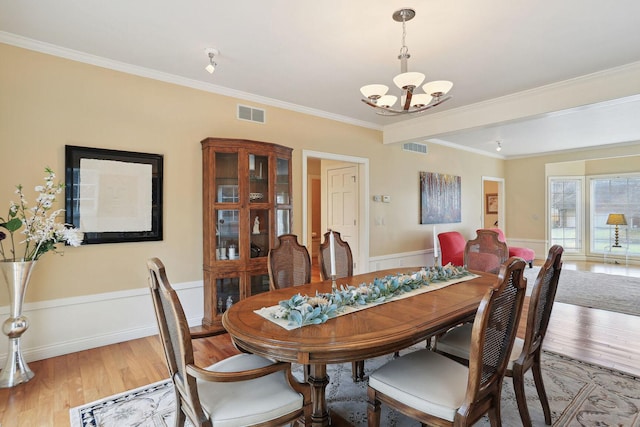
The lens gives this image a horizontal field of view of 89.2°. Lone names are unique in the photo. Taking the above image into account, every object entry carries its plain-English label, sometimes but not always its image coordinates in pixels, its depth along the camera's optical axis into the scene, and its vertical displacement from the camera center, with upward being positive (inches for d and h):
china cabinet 138.8 -1.0
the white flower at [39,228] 98.3 -3.6
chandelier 90.6 +36.9
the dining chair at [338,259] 122.0 -16.8
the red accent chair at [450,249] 235.3 -24.9
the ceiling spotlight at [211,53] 114.8 +58.4
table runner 65.0 -21.1
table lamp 290.5 -4.9
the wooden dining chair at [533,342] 70.9 -32.4
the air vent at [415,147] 237.0 +50.8
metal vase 96.8 -32.4
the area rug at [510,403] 80.6 -50.9
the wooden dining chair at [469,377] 55.1 -32.1
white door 217.8 +8.6
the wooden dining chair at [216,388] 54.6 -32.8
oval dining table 56.4 -21.9
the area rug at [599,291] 175.4 -47.7
